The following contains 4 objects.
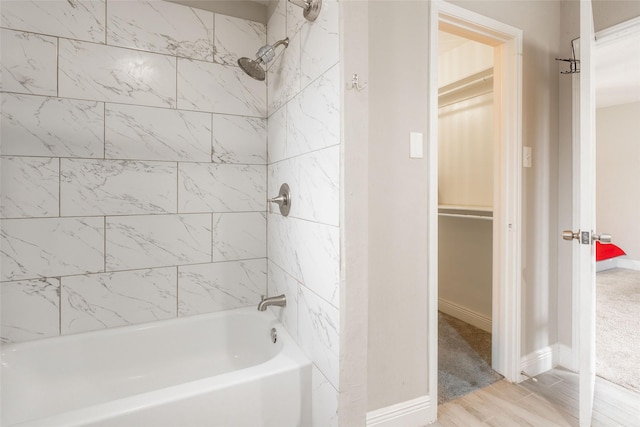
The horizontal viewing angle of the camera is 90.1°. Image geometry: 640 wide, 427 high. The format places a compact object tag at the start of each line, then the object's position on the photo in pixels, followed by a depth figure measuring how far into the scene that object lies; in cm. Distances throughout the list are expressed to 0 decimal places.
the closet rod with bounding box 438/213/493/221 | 252
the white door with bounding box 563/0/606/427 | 144
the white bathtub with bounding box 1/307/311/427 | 116
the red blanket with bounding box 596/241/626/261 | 363
